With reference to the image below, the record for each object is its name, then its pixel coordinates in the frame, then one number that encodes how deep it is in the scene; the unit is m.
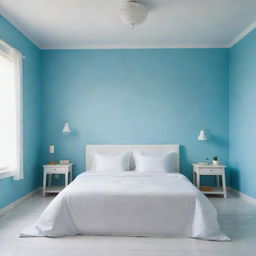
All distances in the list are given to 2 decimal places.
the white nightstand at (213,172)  4.60
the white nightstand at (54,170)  4.67
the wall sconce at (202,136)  4.82
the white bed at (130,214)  2.86
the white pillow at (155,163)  4.45
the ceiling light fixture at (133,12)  3.36
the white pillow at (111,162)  4.54
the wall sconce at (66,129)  4.91
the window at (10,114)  3.72
